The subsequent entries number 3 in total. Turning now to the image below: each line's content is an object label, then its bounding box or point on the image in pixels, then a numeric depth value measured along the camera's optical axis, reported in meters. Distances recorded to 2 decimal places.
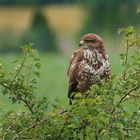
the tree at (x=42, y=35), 93.19
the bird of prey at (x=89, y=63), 10.52
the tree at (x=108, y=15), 103.50
